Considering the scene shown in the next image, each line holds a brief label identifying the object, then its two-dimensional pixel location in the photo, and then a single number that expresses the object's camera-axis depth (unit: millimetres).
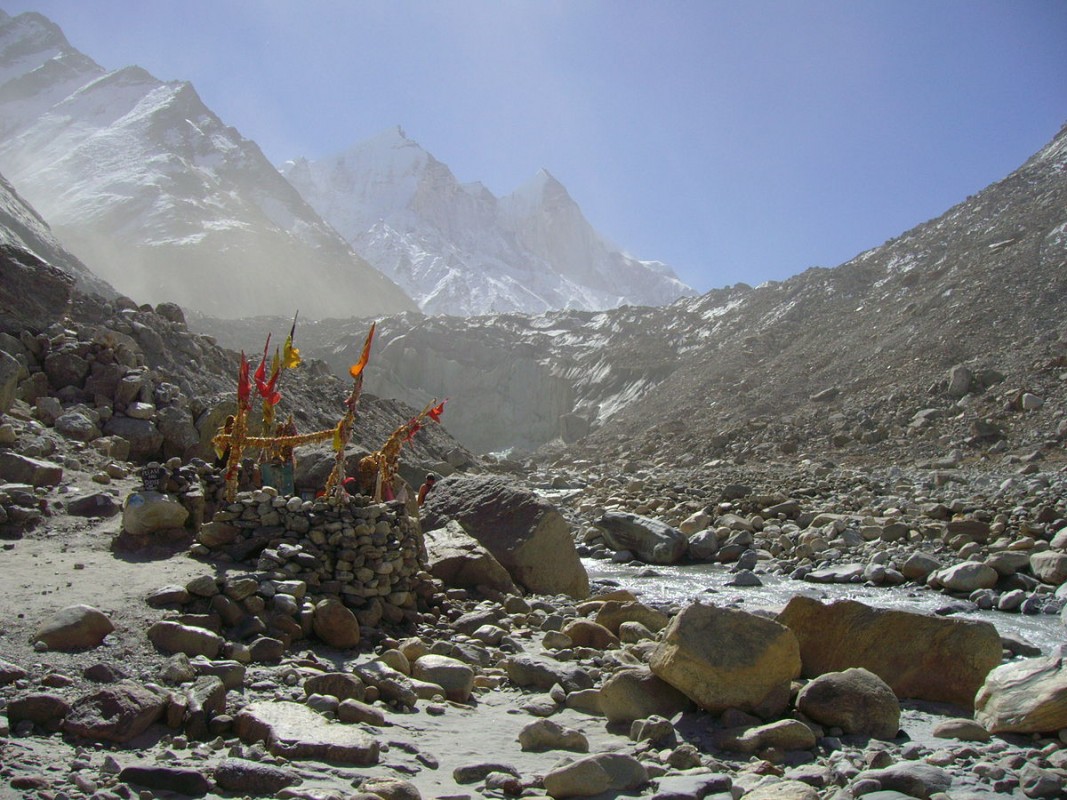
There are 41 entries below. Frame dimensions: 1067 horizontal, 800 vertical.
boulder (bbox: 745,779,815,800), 4271
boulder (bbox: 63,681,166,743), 4570
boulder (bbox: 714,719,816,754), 5469
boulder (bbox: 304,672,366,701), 5891
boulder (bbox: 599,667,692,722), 6156
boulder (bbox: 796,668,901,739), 5742
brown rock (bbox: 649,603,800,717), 5941
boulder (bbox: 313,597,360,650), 7352
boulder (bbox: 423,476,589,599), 11797
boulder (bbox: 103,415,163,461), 12617
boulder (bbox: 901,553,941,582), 12883
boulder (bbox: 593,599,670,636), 9281
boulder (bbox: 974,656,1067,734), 5238
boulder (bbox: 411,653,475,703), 6637
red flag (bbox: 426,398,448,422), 11352
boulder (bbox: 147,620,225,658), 6027
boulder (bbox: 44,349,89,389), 13000
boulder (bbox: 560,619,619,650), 8492
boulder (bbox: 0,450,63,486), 9438
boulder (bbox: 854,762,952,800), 4504
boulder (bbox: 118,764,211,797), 4184
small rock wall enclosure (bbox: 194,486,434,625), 8094
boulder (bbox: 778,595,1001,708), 6672
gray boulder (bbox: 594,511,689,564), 16188
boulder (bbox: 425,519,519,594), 10445
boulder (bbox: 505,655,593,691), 6996
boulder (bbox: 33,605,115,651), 5609
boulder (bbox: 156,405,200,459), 13328
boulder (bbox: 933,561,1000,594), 11867
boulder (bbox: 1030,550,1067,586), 11555
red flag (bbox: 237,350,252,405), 9684
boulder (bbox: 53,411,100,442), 11625
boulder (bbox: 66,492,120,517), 9219
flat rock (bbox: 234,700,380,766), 4809
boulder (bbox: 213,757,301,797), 4309
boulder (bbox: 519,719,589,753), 5520
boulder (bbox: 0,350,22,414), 11133
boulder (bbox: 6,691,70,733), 4578
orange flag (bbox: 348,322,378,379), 8845
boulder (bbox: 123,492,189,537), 8430
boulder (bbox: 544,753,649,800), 4648
